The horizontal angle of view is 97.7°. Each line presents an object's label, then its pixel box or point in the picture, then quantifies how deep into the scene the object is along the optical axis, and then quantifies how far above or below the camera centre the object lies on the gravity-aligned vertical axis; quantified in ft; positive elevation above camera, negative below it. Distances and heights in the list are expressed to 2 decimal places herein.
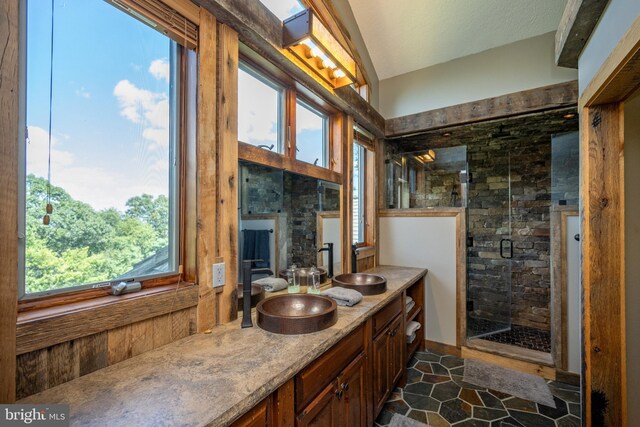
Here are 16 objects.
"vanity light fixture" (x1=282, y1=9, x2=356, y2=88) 5.01 +3.27
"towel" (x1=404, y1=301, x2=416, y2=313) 8.20 -2.69
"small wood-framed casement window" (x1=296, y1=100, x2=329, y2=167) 6.65 +2.13
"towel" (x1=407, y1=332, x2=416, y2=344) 8.15 -3.55
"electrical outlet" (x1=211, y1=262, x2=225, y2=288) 4.26 -0.89
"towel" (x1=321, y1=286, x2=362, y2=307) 5.39 -1.56
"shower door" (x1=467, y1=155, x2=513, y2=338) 11.28 -1.02
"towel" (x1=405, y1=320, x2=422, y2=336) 8.12 -3.30
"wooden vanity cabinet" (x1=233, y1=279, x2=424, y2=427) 3.21 -2.49
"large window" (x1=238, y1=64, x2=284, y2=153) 5.15 +2.13
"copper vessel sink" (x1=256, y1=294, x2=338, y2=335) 4.02 -1.55
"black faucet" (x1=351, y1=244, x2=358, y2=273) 8.03 -1.23
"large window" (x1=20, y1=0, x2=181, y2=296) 2.88 +0.82
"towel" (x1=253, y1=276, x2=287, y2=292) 5.63 -1.36
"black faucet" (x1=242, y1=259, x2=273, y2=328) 4.30 -1.20
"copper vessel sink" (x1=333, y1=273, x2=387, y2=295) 6.30 -1.61
